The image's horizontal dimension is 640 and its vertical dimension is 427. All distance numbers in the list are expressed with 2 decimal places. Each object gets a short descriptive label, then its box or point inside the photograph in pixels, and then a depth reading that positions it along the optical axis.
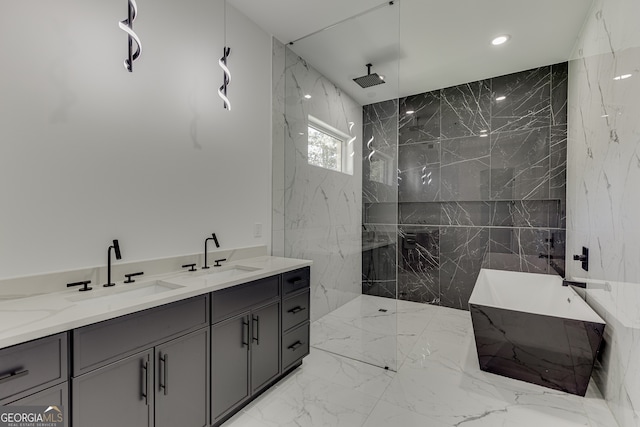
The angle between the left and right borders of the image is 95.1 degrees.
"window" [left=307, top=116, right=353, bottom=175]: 3.19
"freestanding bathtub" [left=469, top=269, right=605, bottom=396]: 2.08
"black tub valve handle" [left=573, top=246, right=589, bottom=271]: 2.49
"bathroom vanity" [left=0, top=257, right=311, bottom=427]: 1.10
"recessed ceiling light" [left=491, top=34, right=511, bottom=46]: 2.91
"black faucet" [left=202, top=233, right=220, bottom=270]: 2.25
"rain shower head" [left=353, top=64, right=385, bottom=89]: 3.14
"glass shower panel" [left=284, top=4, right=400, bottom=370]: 2.97
